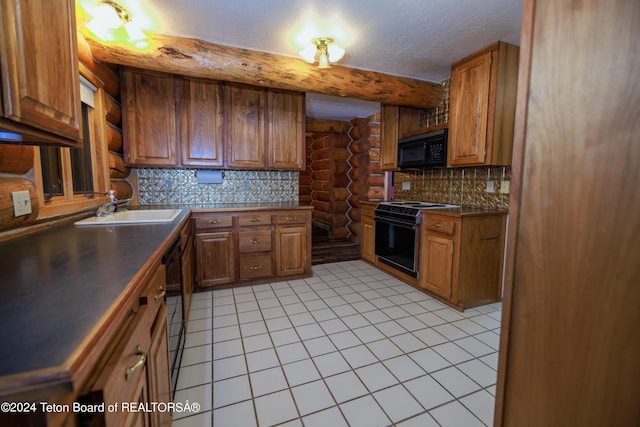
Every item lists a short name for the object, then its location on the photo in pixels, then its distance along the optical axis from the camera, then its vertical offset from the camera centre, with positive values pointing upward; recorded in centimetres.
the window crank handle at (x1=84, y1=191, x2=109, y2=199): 216 -9
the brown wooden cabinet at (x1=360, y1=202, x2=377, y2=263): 372 -65
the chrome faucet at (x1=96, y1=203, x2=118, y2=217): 194 -19
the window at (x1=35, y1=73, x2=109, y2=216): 164 +9
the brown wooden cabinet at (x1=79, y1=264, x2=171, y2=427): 55 -47
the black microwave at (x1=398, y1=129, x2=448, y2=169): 299 +43
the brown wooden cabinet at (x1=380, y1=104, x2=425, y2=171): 365 +82
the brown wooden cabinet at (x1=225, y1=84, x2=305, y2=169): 315 +67
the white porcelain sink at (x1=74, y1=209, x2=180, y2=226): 170 -24
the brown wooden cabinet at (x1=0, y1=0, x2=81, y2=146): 79 +37
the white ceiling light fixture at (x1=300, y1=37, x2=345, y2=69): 244 +118
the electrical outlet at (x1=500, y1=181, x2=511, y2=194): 266 +1
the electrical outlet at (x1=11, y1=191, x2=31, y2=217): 121 -9
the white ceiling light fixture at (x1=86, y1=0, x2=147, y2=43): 189 +114
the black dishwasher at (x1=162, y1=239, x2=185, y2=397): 141 -68
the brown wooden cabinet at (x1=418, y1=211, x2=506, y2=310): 248 -63
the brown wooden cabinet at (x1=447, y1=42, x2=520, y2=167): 250 +77
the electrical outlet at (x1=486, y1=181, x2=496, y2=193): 280 +1
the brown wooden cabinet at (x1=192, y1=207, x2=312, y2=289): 285 -65
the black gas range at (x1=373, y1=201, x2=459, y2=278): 291 -53
